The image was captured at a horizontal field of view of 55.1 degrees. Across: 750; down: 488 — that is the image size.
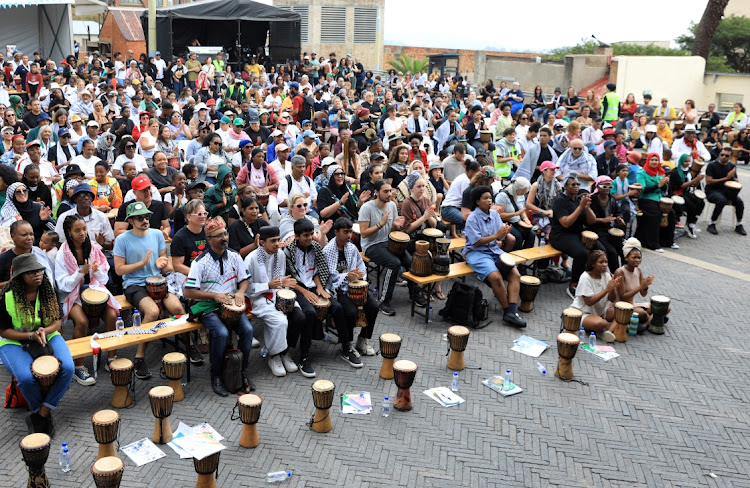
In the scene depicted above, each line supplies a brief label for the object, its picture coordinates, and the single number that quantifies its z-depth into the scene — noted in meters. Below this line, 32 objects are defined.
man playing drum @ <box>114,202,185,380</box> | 7.47
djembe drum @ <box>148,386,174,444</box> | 5.93
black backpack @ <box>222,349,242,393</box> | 6.89
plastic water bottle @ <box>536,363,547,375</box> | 7.70
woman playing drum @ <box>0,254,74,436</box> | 5.98
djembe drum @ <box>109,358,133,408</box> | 6.42
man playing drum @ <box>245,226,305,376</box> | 7.29
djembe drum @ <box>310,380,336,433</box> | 6.25
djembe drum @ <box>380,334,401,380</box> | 7.25
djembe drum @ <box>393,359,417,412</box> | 6.67
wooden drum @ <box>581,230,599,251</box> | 9.91
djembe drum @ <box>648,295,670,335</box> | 8.70
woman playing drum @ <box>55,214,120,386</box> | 7.02
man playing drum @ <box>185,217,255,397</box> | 6.89
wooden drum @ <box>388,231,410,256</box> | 8.91
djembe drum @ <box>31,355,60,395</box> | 5.89
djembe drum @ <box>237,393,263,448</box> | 5.96
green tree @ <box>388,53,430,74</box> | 42.39
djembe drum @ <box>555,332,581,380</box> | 7.40
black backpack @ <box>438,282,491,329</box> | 8.72
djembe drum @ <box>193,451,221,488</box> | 5.26
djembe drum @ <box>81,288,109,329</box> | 7.05
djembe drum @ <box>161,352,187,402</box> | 6.54
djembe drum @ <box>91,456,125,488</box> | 4.92
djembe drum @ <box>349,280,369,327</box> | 7.59
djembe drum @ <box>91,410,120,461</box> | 5.50
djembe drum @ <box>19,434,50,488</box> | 5.08
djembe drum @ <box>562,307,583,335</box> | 8.15
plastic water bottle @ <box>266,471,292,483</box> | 5.66
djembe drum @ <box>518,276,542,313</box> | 9.23
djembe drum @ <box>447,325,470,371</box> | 7.48
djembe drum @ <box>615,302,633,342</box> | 8.44
